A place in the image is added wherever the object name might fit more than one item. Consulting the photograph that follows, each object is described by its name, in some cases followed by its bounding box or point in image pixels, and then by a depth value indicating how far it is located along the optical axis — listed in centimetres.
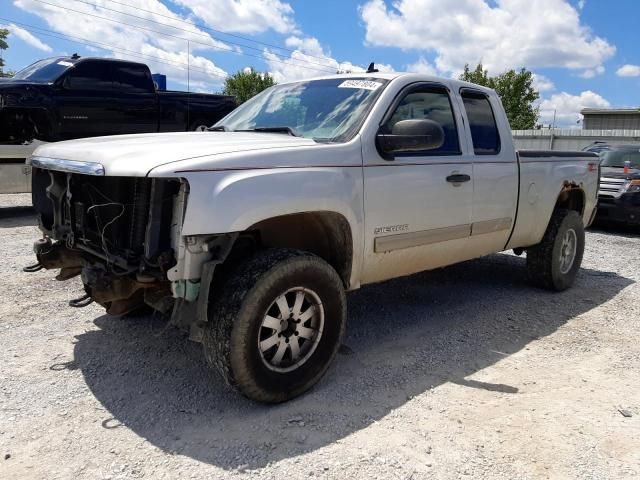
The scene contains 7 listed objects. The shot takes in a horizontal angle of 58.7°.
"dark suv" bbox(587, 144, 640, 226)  977
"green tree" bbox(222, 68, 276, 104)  4212
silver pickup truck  293
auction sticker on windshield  401
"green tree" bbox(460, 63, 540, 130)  3962
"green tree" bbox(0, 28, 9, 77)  4953
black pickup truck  920
